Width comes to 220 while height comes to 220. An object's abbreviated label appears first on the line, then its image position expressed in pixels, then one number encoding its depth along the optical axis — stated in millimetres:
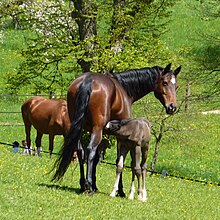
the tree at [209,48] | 34531
